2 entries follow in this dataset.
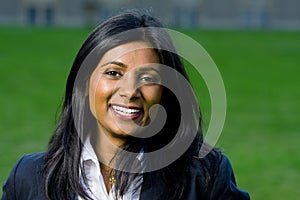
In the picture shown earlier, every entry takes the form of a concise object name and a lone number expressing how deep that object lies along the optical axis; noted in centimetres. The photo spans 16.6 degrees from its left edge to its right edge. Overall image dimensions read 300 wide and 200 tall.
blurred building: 5647
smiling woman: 301
